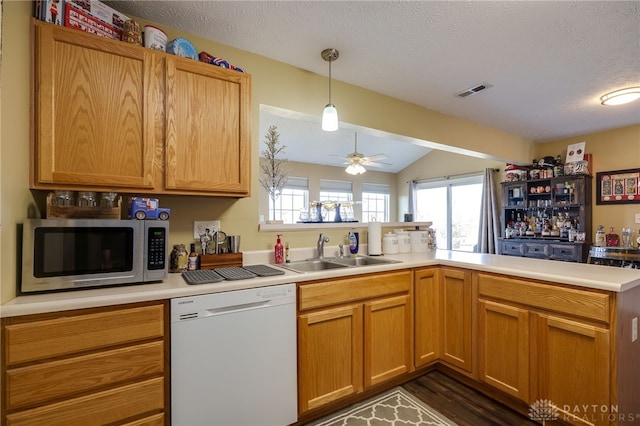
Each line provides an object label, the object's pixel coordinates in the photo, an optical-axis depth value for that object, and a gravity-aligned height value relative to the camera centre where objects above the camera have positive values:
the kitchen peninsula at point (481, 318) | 1.24 -0.58
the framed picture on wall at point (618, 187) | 3.84 +0.39
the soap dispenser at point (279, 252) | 2.14 -0.28
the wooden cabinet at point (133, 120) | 1.31 +0.48
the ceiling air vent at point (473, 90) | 2.62 +1.16
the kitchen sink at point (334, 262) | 2.21 -0.38
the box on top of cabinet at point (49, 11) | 1.31 +0.91
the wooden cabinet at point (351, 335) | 1.69 -0.77
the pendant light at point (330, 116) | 1.96 +0.66
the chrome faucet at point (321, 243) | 2.34 -0.24
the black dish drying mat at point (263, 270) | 1.66 -0.34
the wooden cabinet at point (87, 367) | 1.07 -0.61
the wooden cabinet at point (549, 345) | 1.45 -0.74
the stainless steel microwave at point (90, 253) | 1.22 -0.18
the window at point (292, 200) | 6.52 +0.32
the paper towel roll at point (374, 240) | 2.60 -0.23
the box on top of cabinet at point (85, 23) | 1.37 +0.93
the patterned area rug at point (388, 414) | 1.73 -1.23
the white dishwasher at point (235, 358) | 1.34 -0.72
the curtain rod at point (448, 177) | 5.88 +0.85
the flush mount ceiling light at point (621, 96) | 2.63 +1.11
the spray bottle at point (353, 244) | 2.50 -0.26
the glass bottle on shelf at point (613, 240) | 3.88 -0.33
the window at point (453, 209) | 6.09 +0.14
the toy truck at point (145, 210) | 1.52 +0.02
